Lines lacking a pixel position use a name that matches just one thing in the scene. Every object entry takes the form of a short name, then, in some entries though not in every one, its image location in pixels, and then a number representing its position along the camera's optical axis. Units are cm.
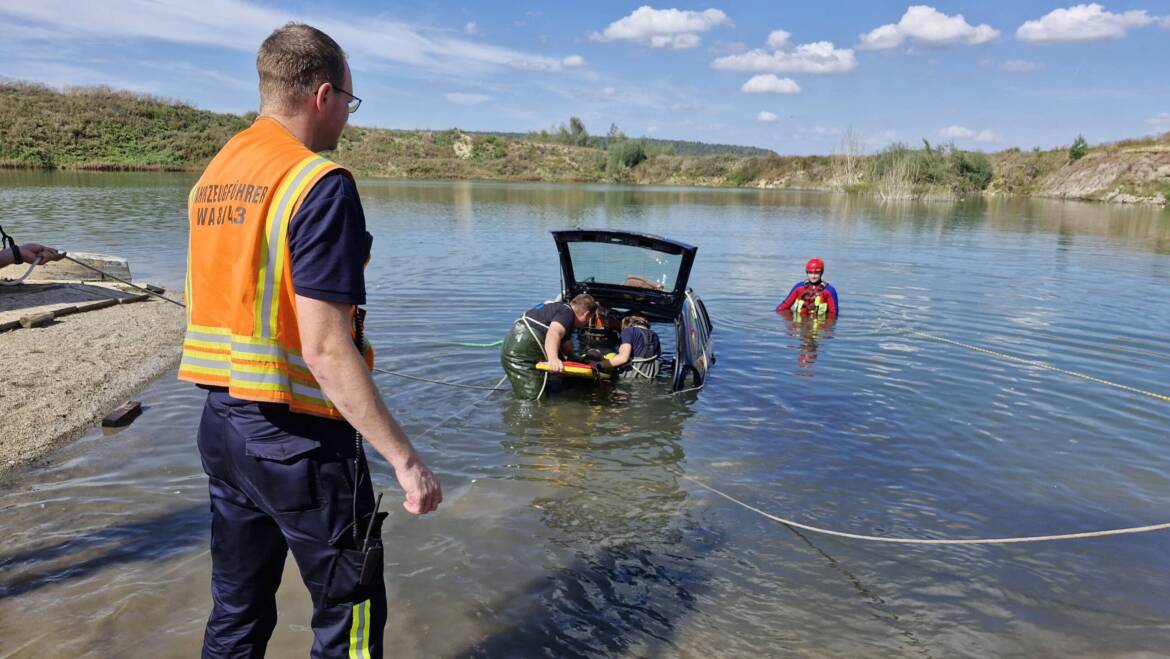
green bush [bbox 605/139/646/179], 8700
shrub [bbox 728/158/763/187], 8594
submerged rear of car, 831
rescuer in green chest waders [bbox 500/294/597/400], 692
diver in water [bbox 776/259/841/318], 1147
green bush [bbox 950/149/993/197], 5659
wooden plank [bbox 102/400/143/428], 592
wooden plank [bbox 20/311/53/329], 776
